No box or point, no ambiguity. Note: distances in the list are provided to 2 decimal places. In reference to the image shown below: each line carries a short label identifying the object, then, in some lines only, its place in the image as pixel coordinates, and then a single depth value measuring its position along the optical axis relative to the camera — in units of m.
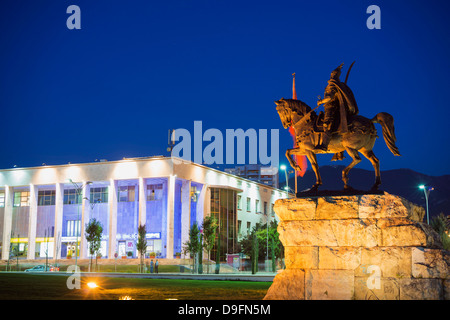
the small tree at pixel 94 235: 59.94
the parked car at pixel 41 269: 60.62
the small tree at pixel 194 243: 55.66
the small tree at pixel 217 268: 51.62
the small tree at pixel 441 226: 29.75
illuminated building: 73.12
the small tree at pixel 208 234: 57.20
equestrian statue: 13.84
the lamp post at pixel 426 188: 52.72
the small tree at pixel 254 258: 52.88
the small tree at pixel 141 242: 57.81
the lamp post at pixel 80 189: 76.98
